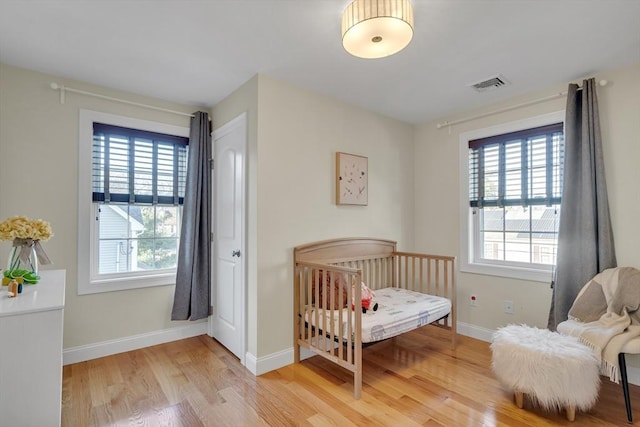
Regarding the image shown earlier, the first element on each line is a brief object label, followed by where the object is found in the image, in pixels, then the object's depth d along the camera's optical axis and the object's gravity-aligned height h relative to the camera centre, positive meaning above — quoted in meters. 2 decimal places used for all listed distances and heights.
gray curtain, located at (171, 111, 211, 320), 2.92 -0.17
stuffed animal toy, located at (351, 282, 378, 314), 2.46 -0.66
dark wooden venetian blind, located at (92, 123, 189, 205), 2.67 +0.46
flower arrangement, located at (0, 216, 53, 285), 1.65 -0.16
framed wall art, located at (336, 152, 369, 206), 2.93 +0.36
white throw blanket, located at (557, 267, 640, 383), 1.86 -0.66
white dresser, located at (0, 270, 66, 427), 1.21 -0.57
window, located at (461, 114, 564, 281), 2.73 +0.17
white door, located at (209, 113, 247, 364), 2.60 -0.18
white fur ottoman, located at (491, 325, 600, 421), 1.73 -0.86
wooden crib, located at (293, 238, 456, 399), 2.13 -0.61
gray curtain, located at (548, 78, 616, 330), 2.35 +0.06
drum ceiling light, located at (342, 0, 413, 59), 1.47 +0.91
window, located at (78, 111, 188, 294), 2.59 +0.14
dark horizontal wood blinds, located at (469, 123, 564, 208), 2.70 +0.45
